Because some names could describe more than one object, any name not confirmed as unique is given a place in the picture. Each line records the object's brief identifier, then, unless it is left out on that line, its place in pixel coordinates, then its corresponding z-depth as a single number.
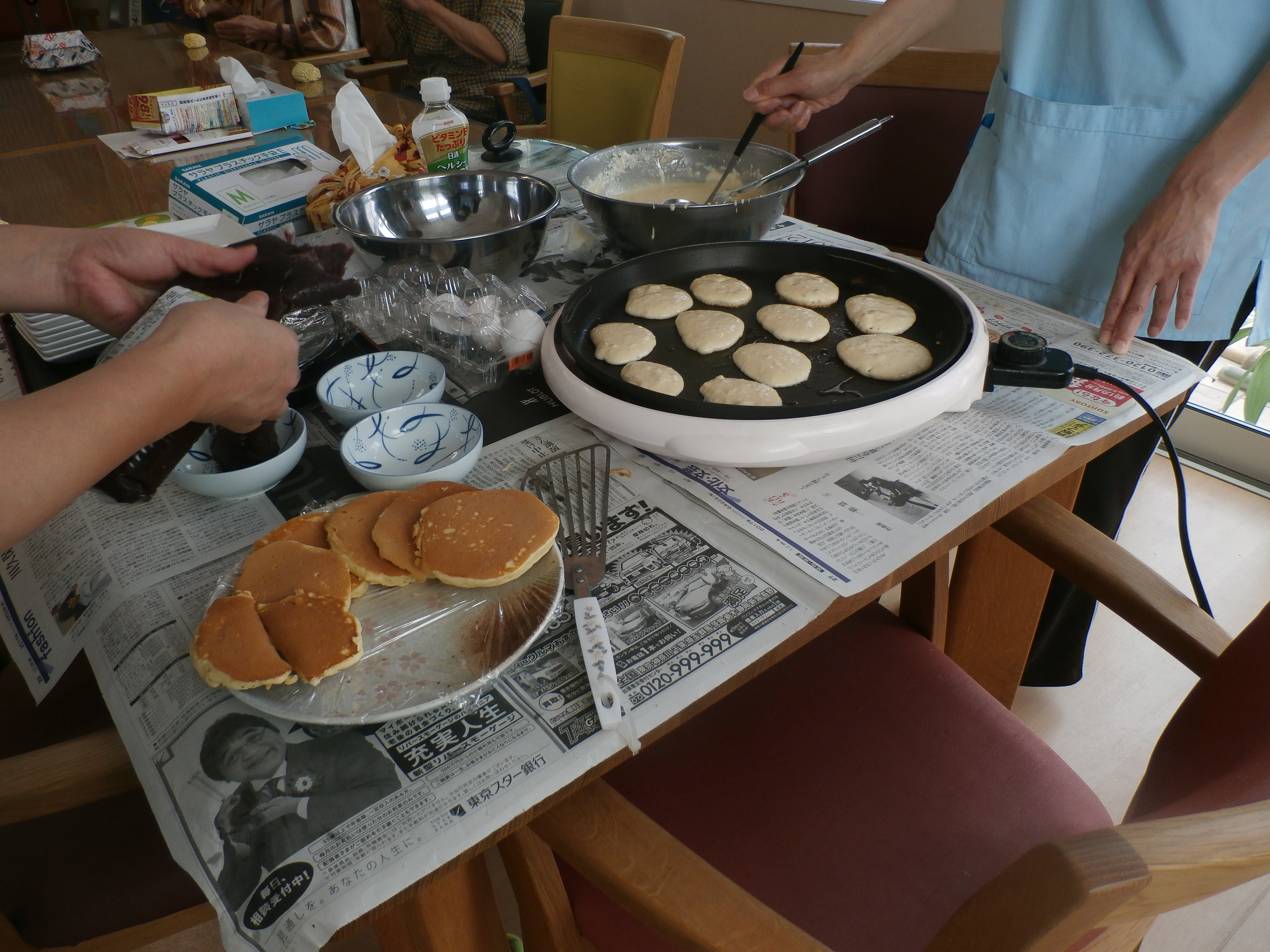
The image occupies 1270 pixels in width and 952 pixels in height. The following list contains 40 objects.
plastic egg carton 0.98
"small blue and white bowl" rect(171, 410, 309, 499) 0.78
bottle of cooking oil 1.52
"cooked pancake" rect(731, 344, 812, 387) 0.93
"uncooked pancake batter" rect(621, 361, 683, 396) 0.90
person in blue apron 0.96
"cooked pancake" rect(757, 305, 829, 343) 1.00
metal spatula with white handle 0.60
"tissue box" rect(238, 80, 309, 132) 2.09
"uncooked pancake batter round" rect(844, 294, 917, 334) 1.00
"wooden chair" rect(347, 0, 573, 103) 3.22
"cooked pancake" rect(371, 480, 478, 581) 0.65
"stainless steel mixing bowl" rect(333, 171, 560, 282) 1.11
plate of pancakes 0.57
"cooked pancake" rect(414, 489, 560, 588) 0.63
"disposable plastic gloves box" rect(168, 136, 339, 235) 1.42
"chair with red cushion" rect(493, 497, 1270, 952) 0.40
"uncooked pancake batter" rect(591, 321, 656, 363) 0.96
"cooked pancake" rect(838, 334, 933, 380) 0.92
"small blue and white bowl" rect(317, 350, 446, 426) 0.91
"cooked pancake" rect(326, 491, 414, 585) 0.65
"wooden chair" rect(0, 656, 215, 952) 0.79
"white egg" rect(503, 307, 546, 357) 0.98
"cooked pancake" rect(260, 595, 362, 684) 0.57
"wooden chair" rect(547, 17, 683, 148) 2.03
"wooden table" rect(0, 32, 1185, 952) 0.61
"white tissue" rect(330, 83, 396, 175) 1.49
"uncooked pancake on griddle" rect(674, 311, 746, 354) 0.99
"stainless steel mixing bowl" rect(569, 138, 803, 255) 1.13
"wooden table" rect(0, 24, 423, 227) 1.77
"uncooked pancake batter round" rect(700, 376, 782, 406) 0.88
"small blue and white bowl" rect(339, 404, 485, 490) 0.77
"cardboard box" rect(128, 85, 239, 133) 2.05
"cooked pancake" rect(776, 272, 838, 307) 1.05
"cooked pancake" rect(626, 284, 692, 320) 1.04
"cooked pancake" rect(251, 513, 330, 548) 0.68
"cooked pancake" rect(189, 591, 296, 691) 0.56
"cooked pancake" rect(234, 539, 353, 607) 0.62
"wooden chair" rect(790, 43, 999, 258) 1.63
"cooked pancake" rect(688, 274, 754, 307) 1.06
